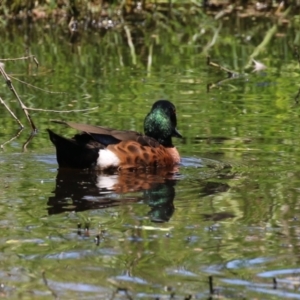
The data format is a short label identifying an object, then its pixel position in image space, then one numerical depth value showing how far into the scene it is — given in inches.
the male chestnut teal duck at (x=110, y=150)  668.1
